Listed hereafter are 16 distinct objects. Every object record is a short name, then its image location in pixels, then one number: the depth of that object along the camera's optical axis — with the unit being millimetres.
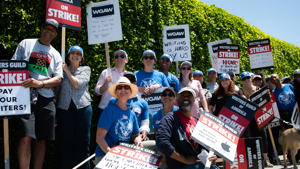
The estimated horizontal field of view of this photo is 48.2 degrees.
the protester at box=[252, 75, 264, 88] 8609
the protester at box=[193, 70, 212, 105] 7051
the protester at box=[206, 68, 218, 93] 7893
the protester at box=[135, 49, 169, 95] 5664
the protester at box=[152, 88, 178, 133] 4848
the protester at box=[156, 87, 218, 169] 3629
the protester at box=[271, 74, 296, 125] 8031
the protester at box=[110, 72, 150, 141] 4584
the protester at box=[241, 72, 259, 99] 7699
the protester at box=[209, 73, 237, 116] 6591
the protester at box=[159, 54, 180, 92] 6242
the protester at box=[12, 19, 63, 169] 4359
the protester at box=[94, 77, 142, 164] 3887
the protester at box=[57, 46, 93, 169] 4996
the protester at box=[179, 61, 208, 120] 6359
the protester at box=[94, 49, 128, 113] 5316
